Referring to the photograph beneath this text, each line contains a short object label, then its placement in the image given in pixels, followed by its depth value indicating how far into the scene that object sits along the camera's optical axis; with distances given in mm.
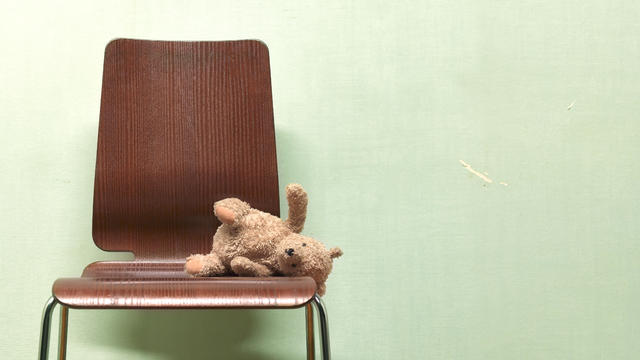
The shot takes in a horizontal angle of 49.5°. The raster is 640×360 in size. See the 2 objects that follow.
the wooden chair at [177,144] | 1130
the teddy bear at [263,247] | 995
